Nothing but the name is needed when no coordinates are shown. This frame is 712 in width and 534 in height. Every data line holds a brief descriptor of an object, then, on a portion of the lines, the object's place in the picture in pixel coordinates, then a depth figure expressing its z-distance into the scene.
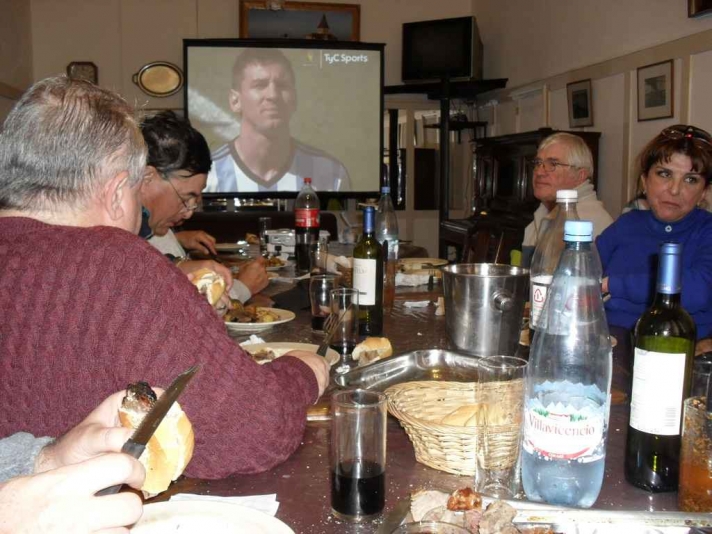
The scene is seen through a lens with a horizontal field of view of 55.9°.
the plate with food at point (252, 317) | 1.82
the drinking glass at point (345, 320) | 1.56
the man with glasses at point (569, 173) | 3.25
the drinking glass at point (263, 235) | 3.70
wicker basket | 0.85
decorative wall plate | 7.32
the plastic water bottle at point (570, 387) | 0.77
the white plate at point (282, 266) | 3.17
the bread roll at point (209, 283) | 1.71
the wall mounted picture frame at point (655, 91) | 4.34
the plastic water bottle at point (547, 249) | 1.24
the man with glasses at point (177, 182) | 2.21
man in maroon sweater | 0.91
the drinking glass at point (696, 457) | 0.78
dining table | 0.82
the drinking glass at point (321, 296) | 1.78
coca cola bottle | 3.14
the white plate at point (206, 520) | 0.74
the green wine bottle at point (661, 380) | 0.80
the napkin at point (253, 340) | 1.60
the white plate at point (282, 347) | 1.49
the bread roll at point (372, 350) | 1.46
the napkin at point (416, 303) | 2.18
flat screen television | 7.09
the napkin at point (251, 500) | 0.84
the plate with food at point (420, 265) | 2.67
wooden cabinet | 5.23
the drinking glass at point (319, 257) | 2.72
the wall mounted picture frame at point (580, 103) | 5.27
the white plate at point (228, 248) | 4.08
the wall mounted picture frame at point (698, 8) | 3.92
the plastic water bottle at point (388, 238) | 2.16
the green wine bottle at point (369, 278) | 1.72
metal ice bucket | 1.27
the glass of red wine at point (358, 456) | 0.82
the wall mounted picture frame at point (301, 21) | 7.36
